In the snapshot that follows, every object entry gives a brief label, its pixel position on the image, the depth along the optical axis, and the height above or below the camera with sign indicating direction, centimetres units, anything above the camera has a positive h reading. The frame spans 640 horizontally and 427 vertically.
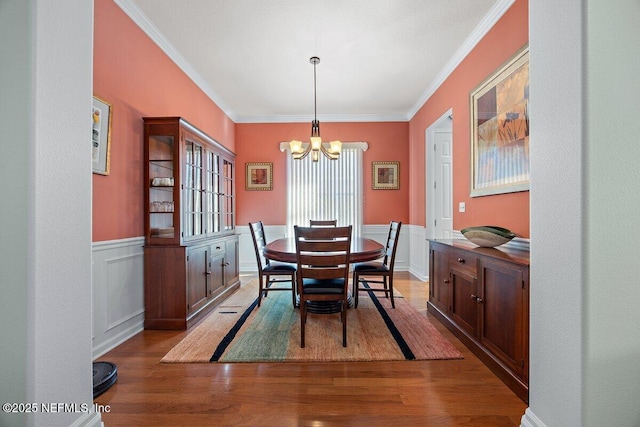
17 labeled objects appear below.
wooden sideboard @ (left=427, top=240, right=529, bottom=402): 179 -67
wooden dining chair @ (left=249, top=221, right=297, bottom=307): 340 -66
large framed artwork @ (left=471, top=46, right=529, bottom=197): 237 +75
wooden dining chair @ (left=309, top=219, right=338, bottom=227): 459 -17
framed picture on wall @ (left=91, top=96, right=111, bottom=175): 235 +63
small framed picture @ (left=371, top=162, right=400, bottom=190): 574 +72
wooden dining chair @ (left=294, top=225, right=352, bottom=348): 240 -40
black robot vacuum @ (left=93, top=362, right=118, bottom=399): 185 -107
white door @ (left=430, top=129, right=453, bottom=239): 476 +50
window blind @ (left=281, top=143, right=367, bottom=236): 577 +47
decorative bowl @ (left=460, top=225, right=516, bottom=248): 230 -18
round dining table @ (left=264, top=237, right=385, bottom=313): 272 -38
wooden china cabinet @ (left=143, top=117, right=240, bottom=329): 291 -18
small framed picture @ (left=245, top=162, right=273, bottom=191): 579 +70
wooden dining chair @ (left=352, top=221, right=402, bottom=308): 341 -66
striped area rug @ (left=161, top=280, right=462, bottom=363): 233 -112
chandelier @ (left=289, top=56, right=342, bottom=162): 348 +80
